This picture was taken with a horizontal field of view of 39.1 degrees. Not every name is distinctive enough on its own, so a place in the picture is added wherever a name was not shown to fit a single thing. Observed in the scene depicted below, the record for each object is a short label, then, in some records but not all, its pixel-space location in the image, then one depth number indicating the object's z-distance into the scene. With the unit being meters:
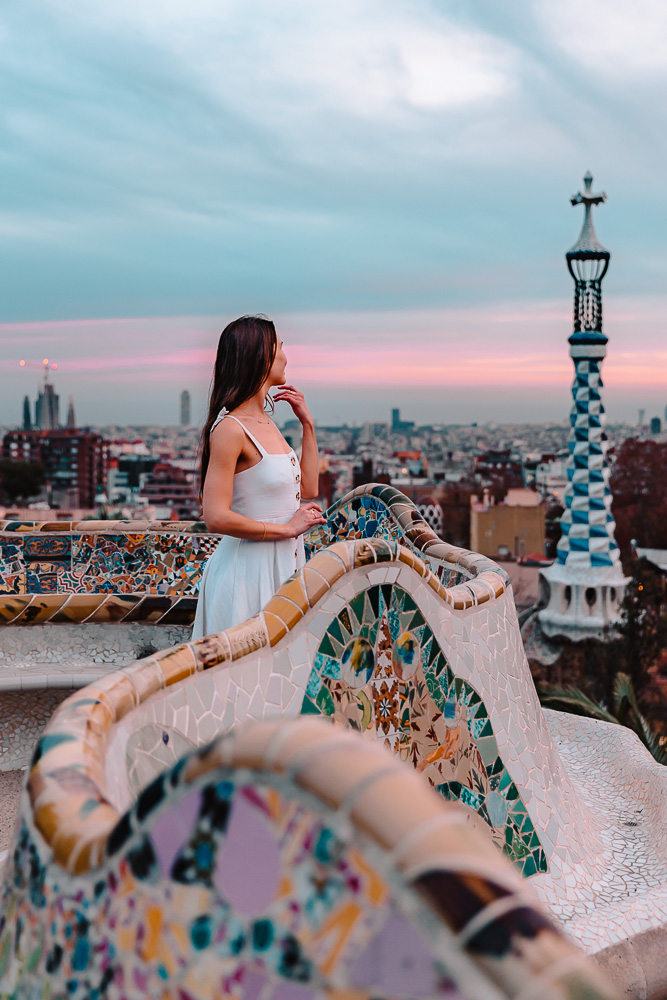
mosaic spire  15.24
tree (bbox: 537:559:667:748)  16.81
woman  2.79
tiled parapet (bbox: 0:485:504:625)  5.01
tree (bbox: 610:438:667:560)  33.56
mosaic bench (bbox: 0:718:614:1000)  0.98
